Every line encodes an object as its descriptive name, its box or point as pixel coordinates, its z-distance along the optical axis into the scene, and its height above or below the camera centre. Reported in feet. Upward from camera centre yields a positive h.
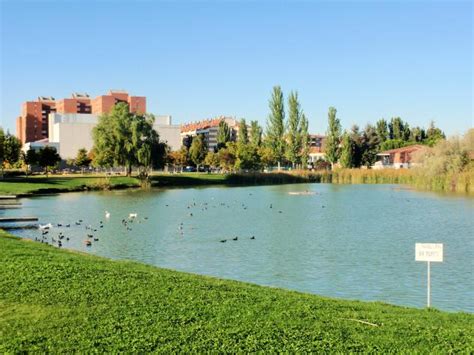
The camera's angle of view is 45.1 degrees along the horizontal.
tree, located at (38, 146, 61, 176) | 322.34 +4.17
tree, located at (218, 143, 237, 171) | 407.85 +4.53
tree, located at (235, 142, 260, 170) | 393.91 +4.36
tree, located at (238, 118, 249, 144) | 501.97 +28.09
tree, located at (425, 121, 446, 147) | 504.02 +29.14
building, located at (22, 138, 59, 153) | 476.17 +17.23
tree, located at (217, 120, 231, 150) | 541.75 +29.47
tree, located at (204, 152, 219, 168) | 424.05 +3.96
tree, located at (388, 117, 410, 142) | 573.29 +34.99
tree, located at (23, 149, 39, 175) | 322.55 +4.17
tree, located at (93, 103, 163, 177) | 282.15 +12.05
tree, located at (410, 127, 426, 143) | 559.38 +28.71
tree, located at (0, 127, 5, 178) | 268.21 +8.64
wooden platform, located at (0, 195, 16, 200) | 186.19 -10.75
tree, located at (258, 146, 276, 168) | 409.96 +5.99
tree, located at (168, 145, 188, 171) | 459.11 +5.88
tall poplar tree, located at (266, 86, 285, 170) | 424.46 +28.55
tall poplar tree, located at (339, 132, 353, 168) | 398.62 +8.53
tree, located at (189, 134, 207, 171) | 452.76 +9.00
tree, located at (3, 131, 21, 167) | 296.01 +8.38
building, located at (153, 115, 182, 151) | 541.46 +29.84
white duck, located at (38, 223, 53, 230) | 110.89 -12.18
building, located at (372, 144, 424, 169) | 463.50 +5.52
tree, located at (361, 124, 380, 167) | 452.35 +15.02
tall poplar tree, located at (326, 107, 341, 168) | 416.87 +19.96
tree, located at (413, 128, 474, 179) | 240.94 +3.44
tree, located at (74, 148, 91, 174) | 395.59 +3.76
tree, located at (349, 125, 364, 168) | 431.02 +11.78
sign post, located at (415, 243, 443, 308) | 48.11 -7.45
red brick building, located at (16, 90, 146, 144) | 649.89 +65.71
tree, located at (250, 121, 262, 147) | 487.20 +26.95
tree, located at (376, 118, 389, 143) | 580.30 +35.85
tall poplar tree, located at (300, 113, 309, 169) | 419.74 +16.47
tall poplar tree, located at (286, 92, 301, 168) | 415.64 +23.92
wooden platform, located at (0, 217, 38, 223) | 121.84 -11.90
